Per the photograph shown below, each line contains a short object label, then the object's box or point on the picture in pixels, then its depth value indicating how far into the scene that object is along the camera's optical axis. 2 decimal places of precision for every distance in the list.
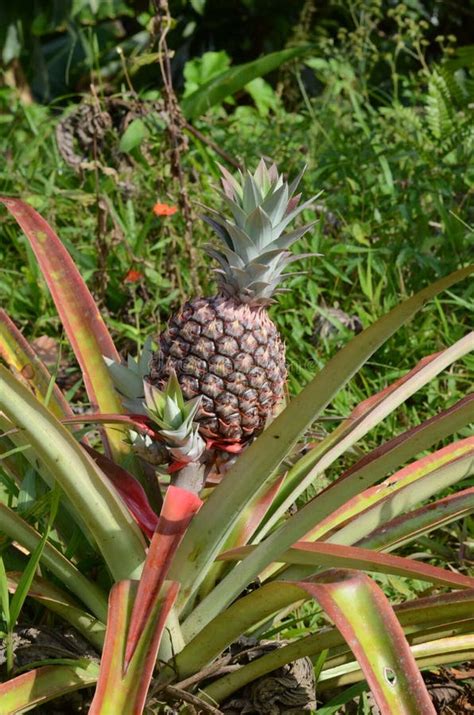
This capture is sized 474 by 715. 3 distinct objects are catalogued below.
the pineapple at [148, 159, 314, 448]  1.63
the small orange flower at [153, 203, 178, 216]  2.85
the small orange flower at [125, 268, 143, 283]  2.92
